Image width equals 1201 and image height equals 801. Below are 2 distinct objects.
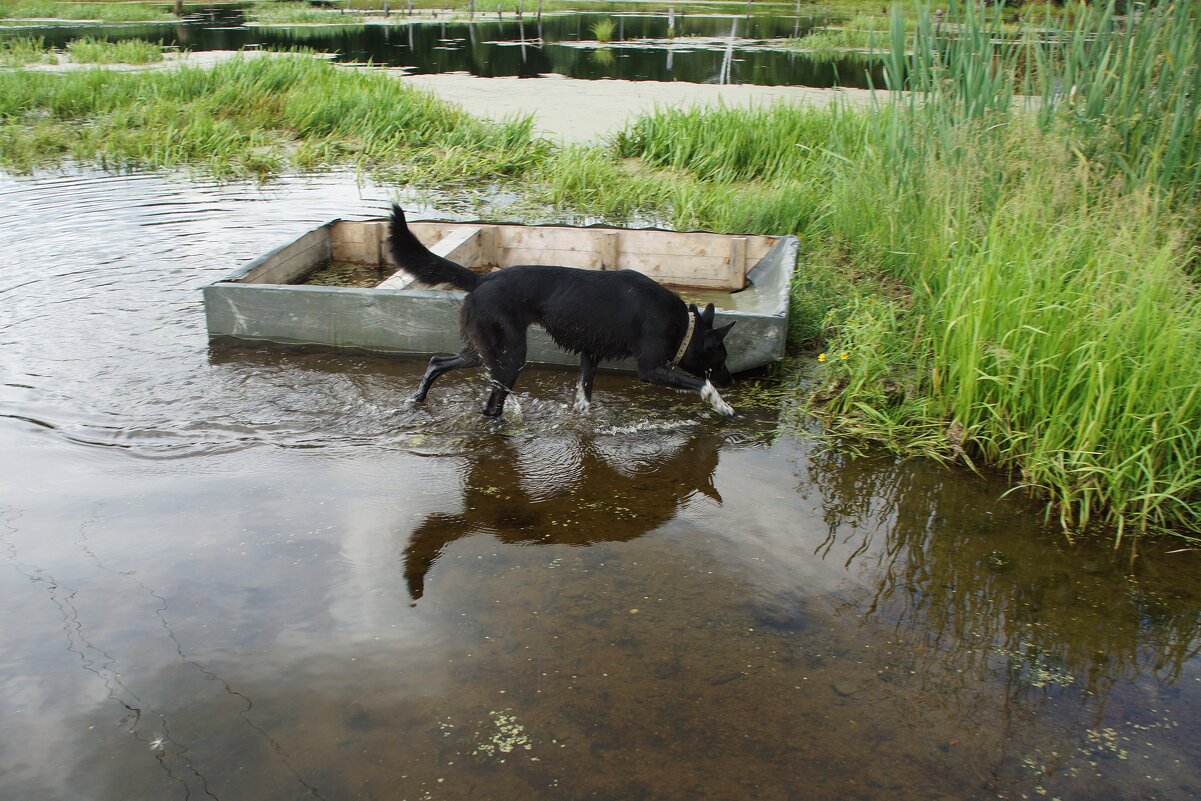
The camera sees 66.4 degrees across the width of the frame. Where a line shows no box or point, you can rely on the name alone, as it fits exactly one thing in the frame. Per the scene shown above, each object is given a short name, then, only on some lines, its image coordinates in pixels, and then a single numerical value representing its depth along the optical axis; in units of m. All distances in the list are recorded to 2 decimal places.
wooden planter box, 6.47
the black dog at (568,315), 5.58
